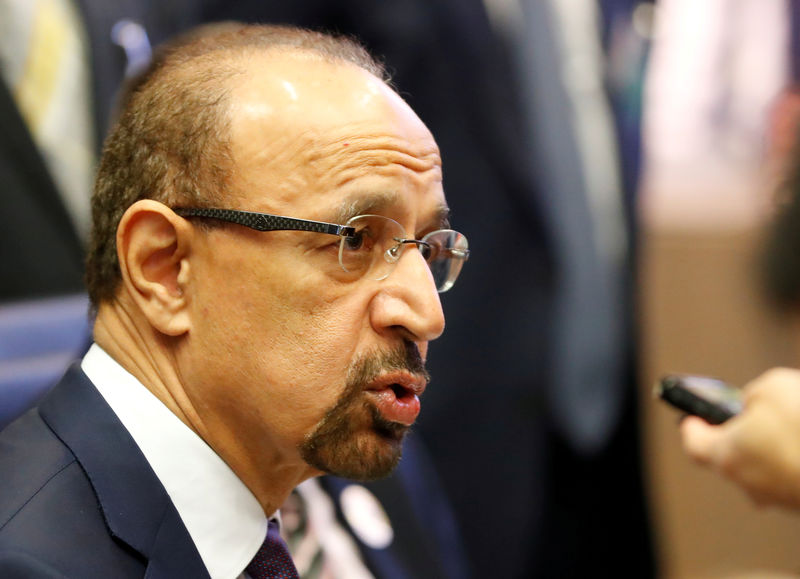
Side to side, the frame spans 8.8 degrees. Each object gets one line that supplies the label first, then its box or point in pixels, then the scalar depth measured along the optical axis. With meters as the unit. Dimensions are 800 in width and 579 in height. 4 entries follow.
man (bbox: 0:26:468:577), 2.57
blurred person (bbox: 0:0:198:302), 2.93
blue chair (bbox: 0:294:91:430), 2.68
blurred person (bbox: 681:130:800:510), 2.58
